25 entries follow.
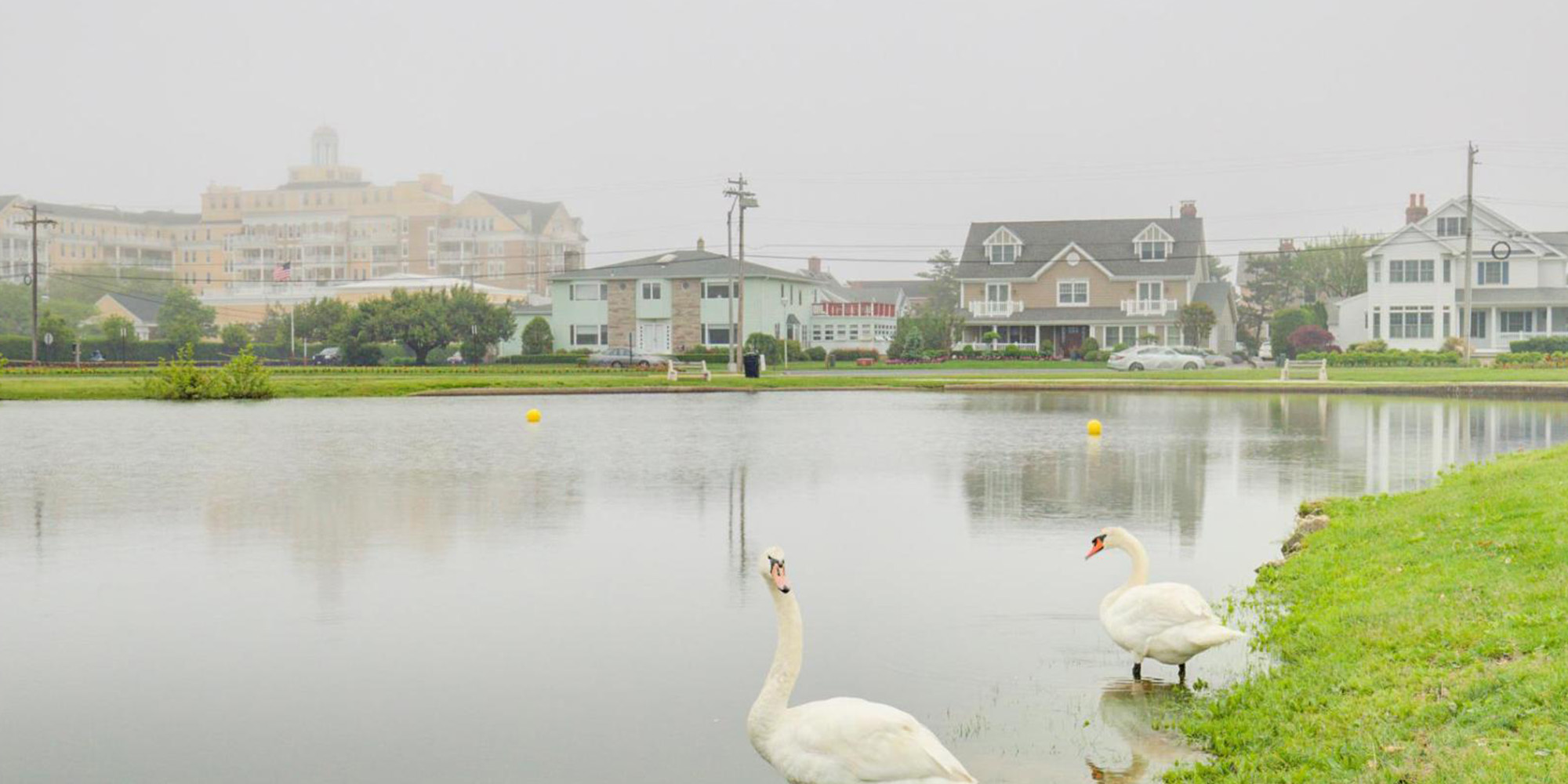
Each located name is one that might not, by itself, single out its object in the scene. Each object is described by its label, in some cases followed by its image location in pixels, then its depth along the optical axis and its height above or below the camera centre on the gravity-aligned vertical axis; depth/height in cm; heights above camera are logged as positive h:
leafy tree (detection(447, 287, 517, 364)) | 8169 +264
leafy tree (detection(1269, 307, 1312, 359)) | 7819 +244
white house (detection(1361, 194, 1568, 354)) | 6869 +416
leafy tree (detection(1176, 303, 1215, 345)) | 7450 +245
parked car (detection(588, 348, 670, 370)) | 7188 +44
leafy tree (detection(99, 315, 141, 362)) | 8512 +231
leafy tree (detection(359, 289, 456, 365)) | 7919 +253
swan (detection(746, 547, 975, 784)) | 585 -159
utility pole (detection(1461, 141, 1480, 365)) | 6009 +646
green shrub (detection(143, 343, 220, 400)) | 4206 -50
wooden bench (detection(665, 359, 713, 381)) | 5322 -8
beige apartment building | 16838 +1650
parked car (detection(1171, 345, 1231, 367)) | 6875 +46
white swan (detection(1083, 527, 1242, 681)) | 812 -153
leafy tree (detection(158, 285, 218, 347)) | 10788 +444
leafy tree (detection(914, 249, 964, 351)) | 12392 +729
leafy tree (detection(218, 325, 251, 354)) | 9531 +201
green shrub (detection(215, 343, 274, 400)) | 4228 -43
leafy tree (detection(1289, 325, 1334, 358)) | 7456 +149
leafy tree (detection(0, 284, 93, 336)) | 11879 +488
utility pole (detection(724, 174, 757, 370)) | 6138 +735
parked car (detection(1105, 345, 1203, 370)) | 6419 +32
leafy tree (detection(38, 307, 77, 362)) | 8038 +189
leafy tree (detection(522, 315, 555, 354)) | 8231 +170
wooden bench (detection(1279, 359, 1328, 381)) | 5056 +9
